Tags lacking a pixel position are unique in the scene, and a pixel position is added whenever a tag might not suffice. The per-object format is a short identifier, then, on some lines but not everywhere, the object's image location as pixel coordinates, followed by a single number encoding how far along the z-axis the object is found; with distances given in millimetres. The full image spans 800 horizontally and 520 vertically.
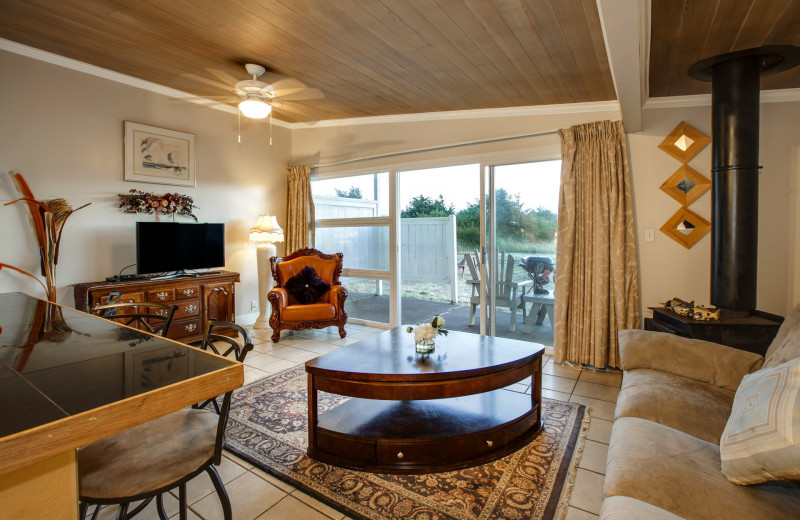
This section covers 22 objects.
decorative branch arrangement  3314
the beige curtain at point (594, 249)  3479
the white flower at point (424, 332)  2410
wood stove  2641
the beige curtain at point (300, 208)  5492
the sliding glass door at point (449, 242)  4059
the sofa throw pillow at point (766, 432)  1072
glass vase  2416
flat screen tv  3920
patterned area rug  1751
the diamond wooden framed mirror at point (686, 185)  3341
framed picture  4023
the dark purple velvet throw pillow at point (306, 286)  4605
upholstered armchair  4344
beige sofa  1128
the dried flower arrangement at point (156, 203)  4008
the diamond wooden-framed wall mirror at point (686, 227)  3359
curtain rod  4101
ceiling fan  3287
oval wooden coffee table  2029
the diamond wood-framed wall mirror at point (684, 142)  3340
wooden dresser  3494
